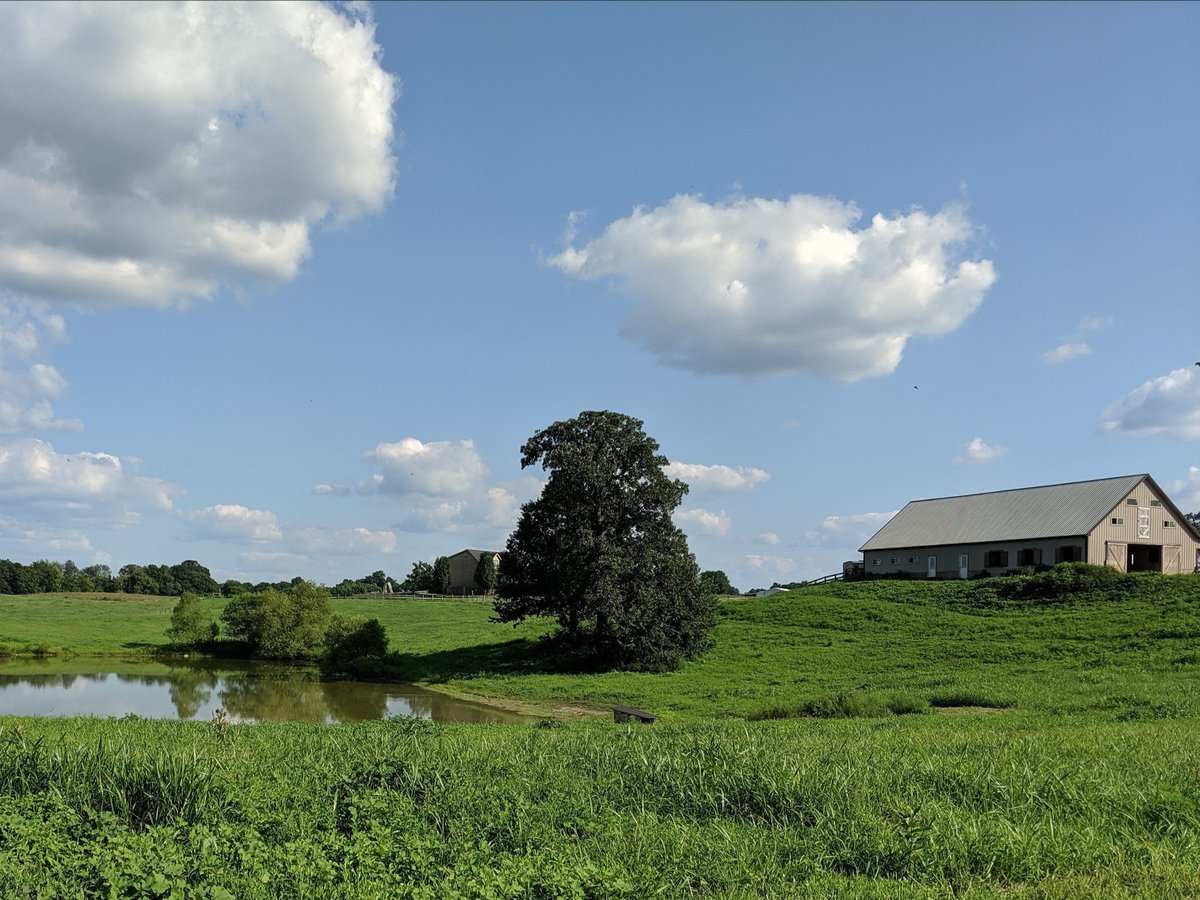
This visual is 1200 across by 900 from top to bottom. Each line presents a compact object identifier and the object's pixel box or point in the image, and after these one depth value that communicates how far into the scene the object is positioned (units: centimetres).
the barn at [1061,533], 5028
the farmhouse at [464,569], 11881
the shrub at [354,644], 4641
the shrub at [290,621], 5056
